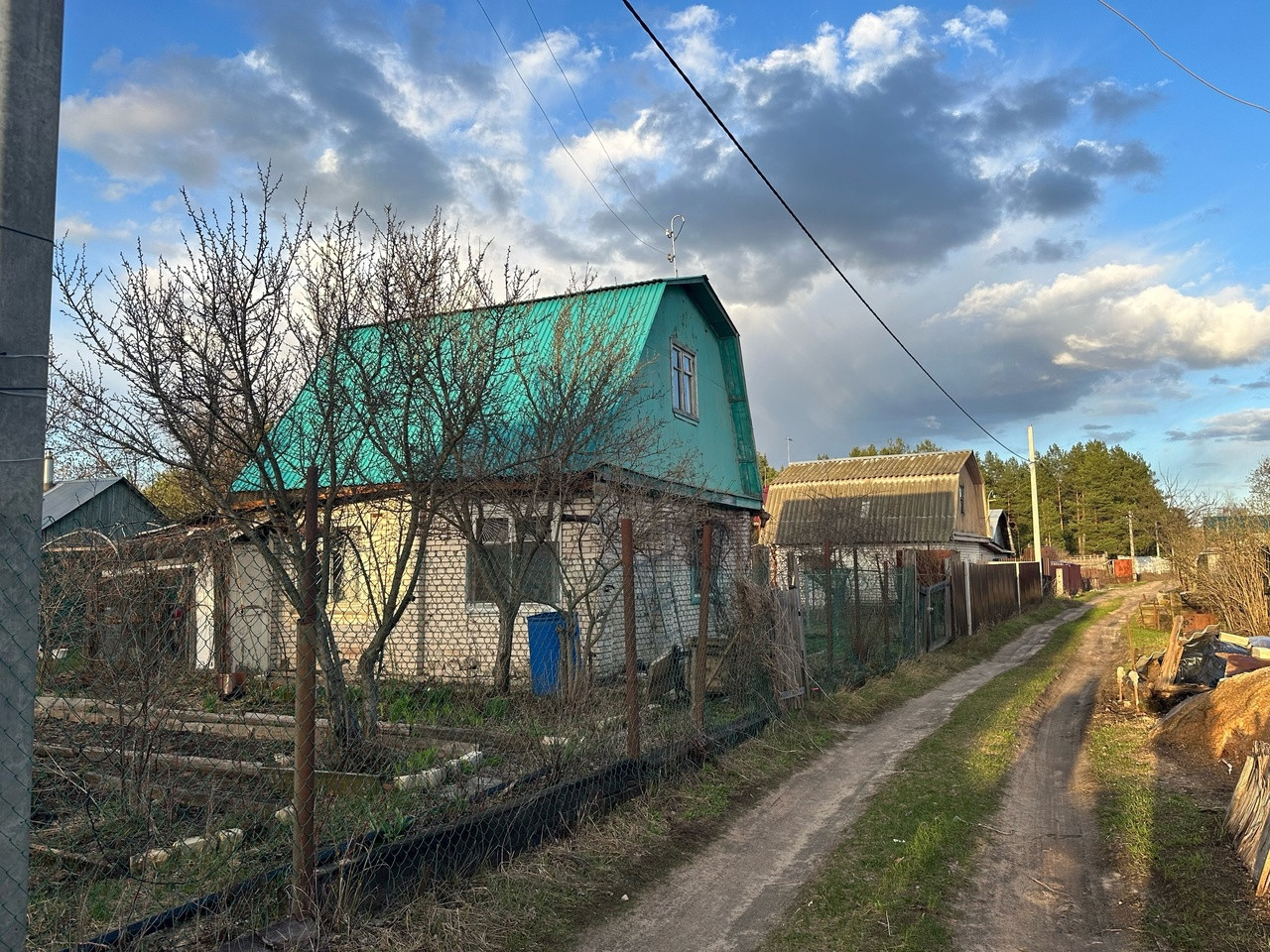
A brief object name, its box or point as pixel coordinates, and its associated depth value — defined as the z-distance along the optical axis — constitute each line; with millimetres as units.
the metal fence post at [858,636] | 13109
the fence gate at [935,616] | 16672
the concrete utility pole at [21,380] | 2490
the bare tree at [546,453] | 10086
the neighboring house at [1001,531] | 44428
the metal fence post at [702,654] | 7652
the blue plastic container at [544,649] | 10852
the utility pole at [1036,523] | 37509
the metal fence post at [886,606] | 14078
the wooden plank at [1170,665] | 10297
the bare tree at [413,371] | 7699
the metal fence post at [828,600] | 11672
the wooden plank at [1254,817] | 4863
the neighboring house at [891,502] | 33594
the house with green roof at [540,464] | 8422
